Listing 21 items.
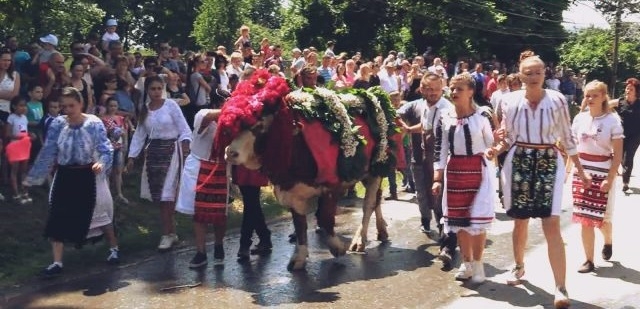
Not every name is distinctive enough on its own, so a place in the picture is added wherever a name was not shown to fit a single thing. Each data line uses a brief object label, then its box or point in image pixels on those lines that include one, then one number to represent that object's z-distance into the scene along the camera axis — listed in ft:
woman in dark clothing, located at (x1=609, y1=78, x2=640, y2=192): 39.96
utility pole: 130.97
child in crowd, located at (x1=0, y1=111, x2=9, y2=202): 32.68
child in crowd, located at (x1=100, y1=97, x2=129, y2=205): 33.99
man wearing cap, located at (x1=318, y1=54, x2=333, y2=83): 54.75
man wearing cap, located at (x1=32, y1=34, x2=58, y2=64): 38.55
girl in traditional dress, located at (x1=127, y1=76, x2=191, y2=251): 28.94
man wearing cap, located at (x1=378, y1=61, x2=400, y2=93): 56.70
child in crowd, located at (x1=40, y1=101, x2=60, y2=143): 33.88
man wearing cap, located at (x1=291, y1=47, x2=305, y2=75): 51.37
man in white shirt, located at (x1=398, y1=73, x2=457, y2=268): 27.27
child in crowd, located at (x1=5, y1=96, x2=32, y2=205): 31.86
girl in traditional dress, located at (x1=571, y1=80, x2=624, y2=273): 25.40
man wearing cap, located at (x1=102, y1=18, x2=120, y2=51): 46.60
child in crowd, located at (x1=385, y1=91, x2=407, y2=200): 38.58
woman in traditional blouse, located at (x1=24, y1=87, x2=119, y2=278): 25.95
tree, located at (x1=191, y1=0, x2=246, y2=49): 119.85
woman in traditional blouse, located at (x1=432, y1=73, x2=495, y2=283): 23.39
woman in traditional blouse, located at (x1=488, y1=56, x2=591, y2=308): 21.76
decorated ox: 24.20
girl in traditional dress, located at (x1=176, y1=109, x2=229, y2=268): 26.96
